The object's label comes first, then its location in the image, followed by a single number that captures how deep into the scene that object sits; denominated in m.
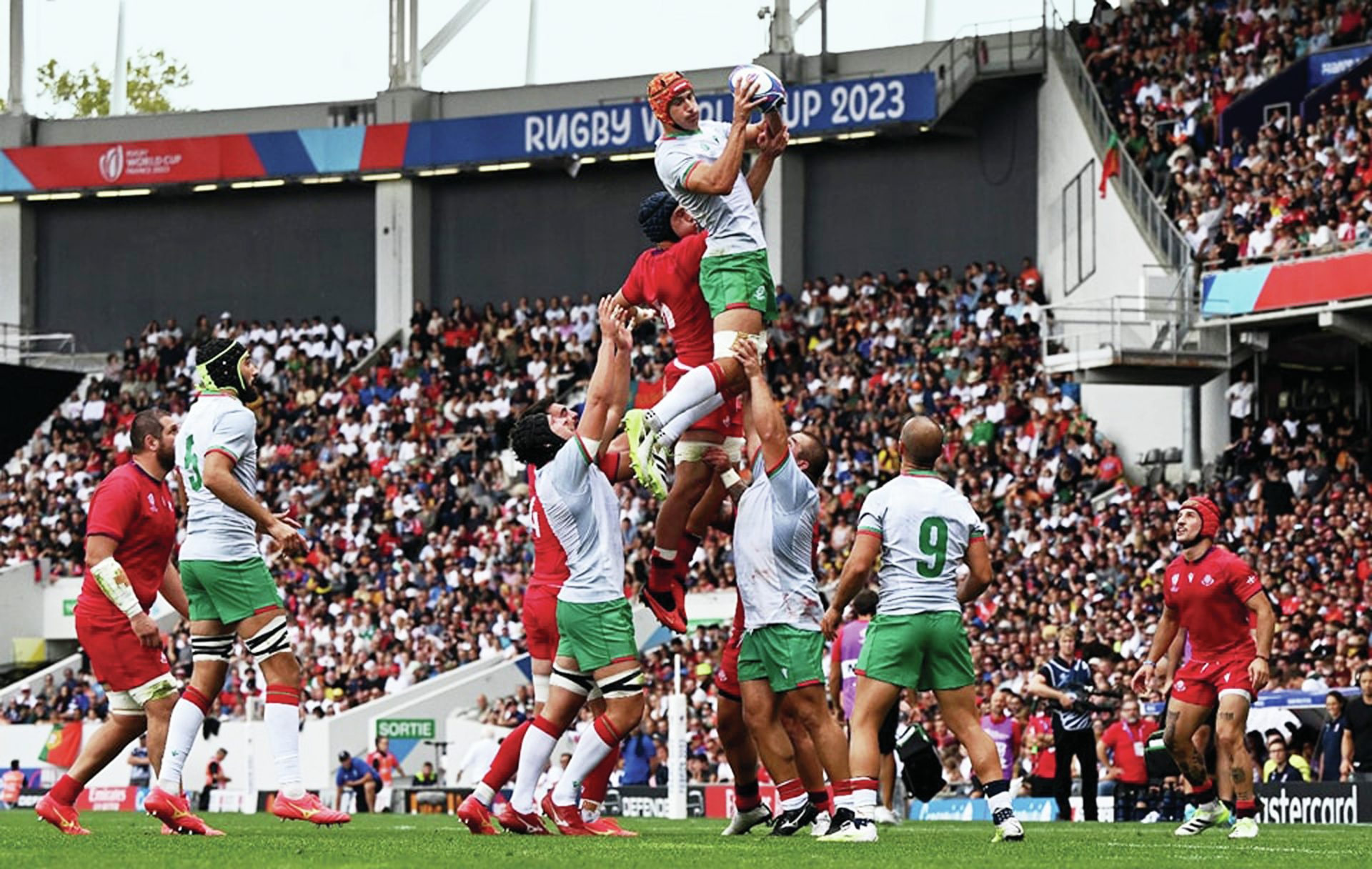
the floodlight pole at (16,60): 46.16
